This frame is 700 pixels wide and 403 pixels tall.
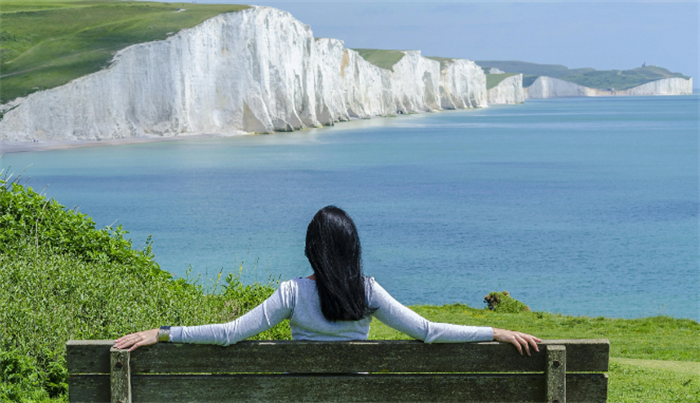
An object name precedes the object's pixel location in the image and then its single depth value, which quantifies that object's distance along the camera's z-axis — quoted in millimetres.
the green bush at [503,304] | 19688
